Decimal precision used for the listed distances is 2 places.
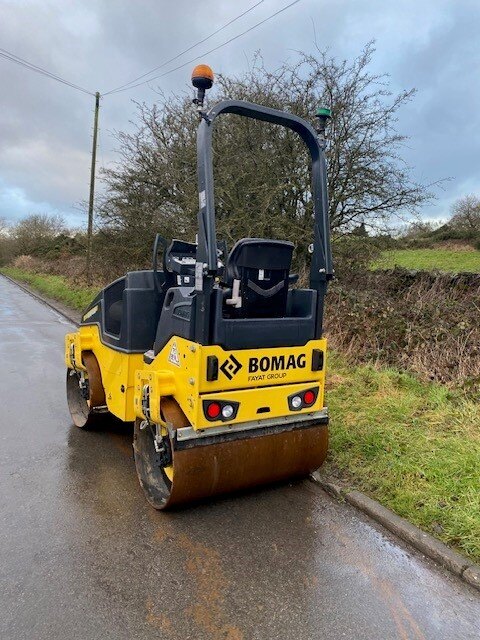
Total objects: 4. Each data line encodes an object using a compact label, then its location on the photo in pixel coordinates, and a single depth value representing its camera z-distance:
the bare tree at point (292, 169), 8.96
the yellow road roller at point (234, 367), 2.84
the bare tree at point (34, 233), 45.34
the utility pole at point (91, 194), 17.64
